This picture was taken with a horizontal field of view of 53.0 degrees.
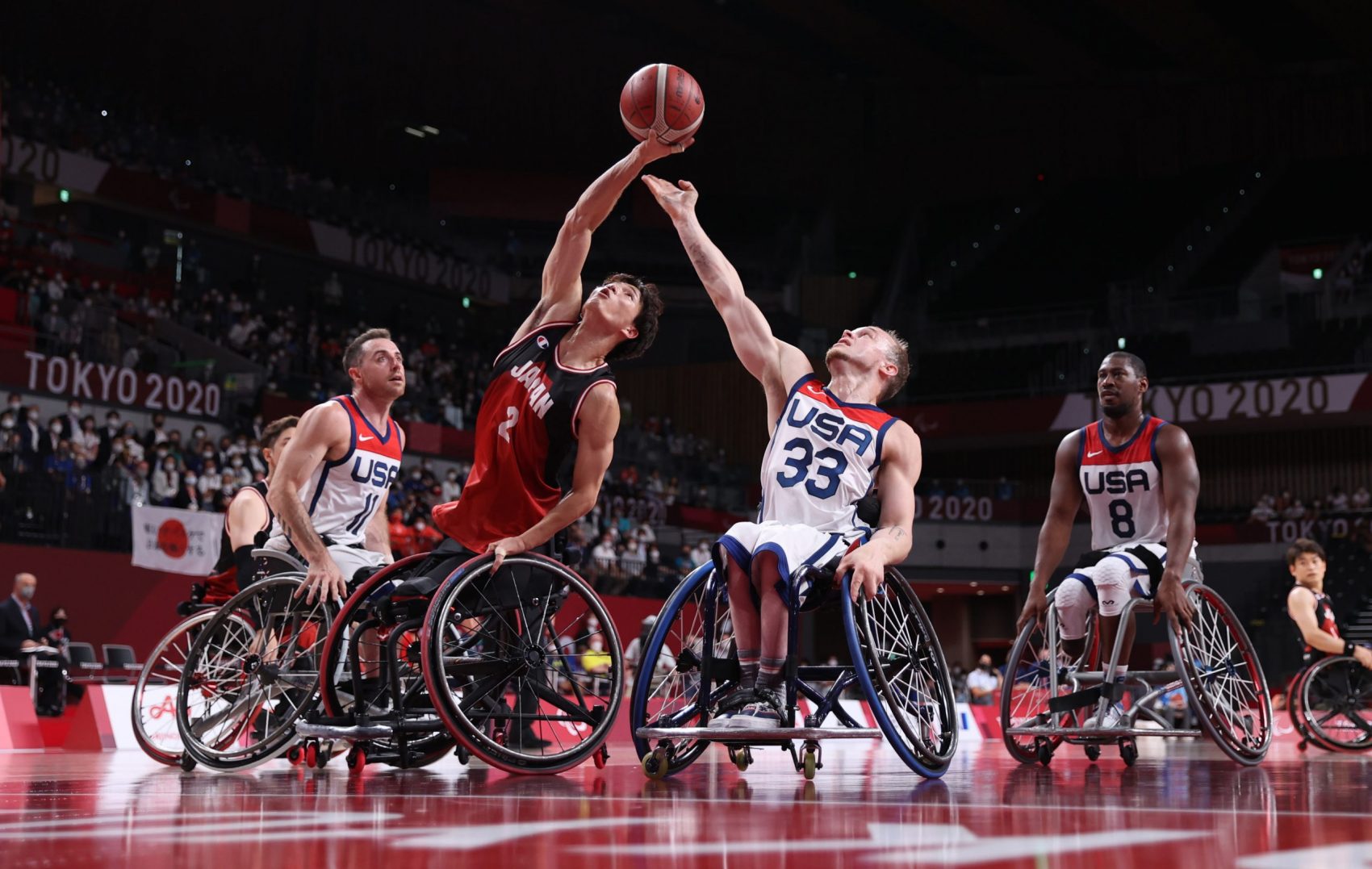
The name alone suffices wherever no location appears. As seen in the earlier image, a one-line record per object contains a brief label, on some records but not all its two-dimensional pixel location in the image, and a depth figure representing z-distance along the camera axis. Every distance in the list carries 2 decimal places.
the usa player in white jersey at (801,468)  4.23
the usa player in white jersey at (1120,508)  5.69
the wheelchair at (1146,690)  5.38
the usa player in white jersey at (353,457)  5.31
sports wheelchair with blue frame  4.07
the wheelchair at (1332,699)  8.60
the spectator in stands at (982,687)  19.58
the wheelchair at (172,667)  5.44
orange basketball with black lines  4.95
